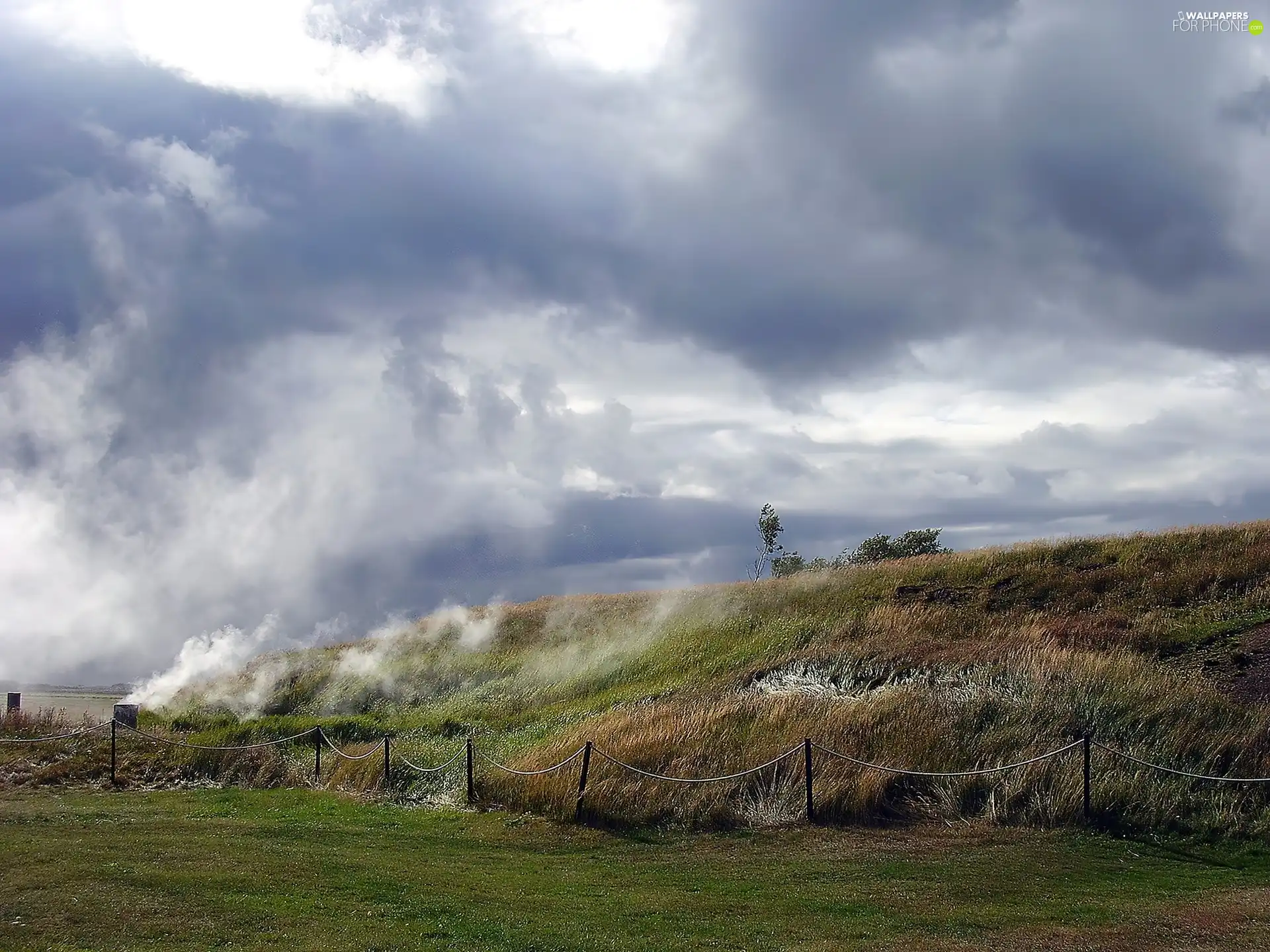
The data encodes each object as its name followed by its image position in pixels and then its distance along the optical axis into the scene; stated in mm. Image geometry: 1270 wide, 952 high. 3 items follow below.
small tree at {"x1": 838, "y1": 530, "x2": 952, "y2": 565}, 64500
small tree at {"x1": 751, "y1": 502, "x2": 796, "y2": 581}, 79750
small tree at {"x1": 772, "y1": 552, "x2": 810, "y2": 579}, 71125
